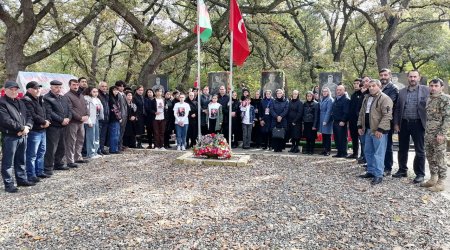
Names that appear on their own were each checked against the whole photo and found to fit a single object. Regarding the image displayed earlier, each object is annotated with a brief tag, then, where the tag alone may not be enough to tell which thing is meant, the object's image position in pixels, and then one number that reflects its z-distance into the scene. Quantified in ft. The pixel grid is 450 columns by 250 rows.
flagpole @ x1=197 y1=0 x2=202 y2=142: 28.29
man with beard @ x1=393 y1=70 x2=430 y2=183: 21.45
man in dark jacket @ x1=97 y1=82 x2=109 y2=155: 29.19
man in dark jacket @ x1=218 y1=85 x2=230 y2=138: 35.29
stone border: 26.21
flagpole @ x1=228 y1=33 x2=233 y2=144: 27.58
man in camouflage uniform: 19.80
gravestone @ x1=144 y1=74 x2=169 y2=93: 45.19
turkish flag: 27.73
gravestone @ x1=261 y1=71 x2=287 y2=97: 43.55
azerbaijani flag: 28.32
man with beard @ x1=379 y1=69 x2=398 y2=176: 22.44
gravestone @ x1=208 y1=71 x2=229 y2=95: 46.43
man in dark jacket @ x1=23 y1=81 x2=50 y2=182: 20.74
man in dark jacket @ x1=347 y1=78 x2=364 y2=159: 26.86
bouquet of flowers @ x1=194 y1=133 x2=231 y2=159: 27.04
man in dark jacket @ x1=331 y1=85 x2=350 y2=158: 28.53
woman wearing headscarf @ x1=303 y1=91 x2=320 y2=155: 31.42
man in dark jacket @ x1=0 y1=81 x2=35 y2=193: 18.67
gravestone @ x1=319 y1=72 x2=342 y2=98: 41.65
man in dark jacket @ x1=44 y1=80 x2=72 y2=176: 22.78
